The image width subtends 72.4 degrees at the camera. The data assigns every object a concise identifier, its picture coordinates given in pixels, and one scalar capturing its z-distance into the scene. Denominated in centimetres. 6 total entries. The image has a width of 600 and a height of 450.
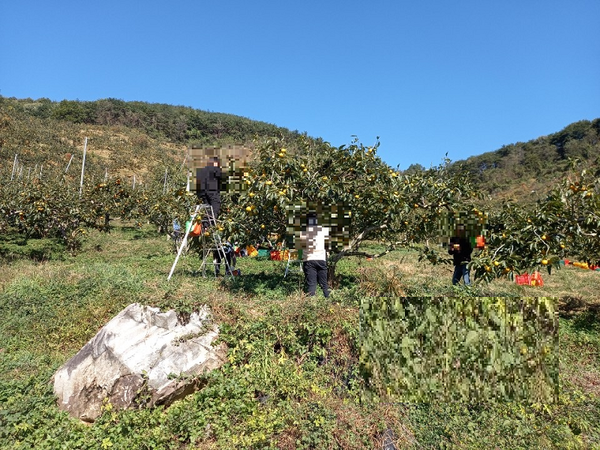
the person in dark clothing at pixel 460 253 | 695
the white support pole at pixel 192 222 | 619
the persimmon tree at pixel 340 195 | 538
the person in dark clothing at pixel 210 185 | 627
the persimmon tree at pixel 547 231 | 453
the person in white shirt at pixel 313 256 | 524
